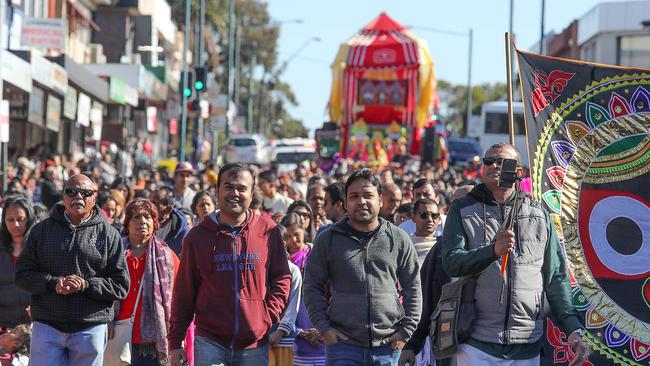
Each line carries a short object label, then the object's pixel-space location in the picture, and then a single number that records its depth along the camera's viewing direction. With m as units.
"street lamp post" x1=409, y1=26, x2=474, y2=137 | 74.06
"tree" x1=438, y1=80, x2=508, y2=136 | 133.88
